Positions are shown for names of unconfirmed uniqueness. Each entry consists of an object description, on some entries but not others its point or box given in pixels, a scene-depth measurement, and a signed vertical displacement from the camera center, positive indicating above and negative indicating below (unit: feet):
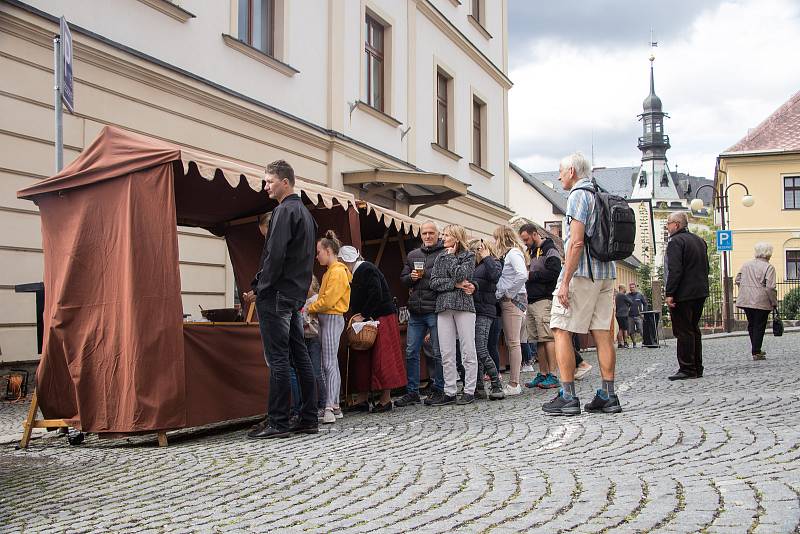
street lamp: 95.50 +2.31
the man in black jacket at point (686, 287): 31.45 +1.09
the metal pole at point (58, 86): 22.56 +6.17
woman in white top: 29.63 +0.99
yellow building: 157.99 +23.48
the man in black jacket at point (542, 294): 31.22 +0.91
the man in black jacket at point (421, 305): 28.02 +0.47
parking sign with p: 88.48 +7.84
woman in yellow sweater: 24.81 +0.37
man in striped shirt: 21.43 +0.55
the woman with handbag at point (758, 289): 39.81 +1.23
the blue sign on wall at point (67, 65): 22.57 +6.85
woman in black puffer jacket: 28.40 +0.64
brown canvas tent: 20.74 +0.36
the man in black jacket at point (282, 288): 20.67 +0.81
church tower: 393.70 +71.74
